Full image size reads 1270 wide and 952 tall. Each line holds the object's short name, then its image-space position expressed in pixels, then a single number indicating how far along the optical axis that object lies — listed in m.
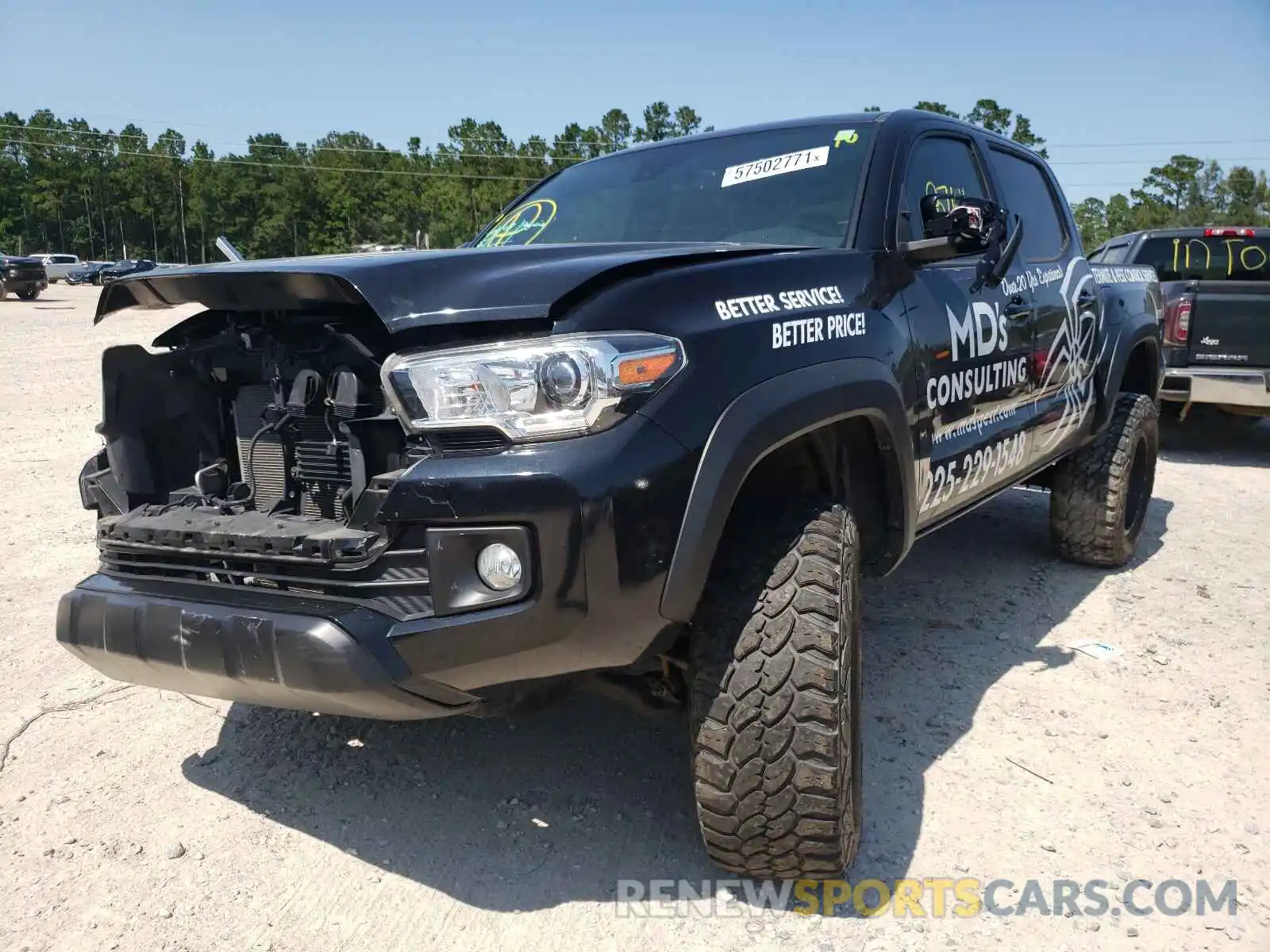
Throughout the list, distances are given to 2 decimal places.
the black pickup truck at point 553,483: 1.91
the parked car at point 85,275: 45.15
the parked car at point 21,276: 25.03
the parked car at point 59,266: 47.31
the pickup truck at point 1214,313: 7.62
